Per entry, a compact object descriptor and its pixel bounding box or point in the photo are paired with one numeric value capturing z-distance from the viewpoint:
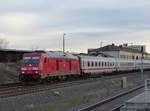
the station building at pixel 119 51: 137.62
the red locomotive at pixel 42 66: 35.66
